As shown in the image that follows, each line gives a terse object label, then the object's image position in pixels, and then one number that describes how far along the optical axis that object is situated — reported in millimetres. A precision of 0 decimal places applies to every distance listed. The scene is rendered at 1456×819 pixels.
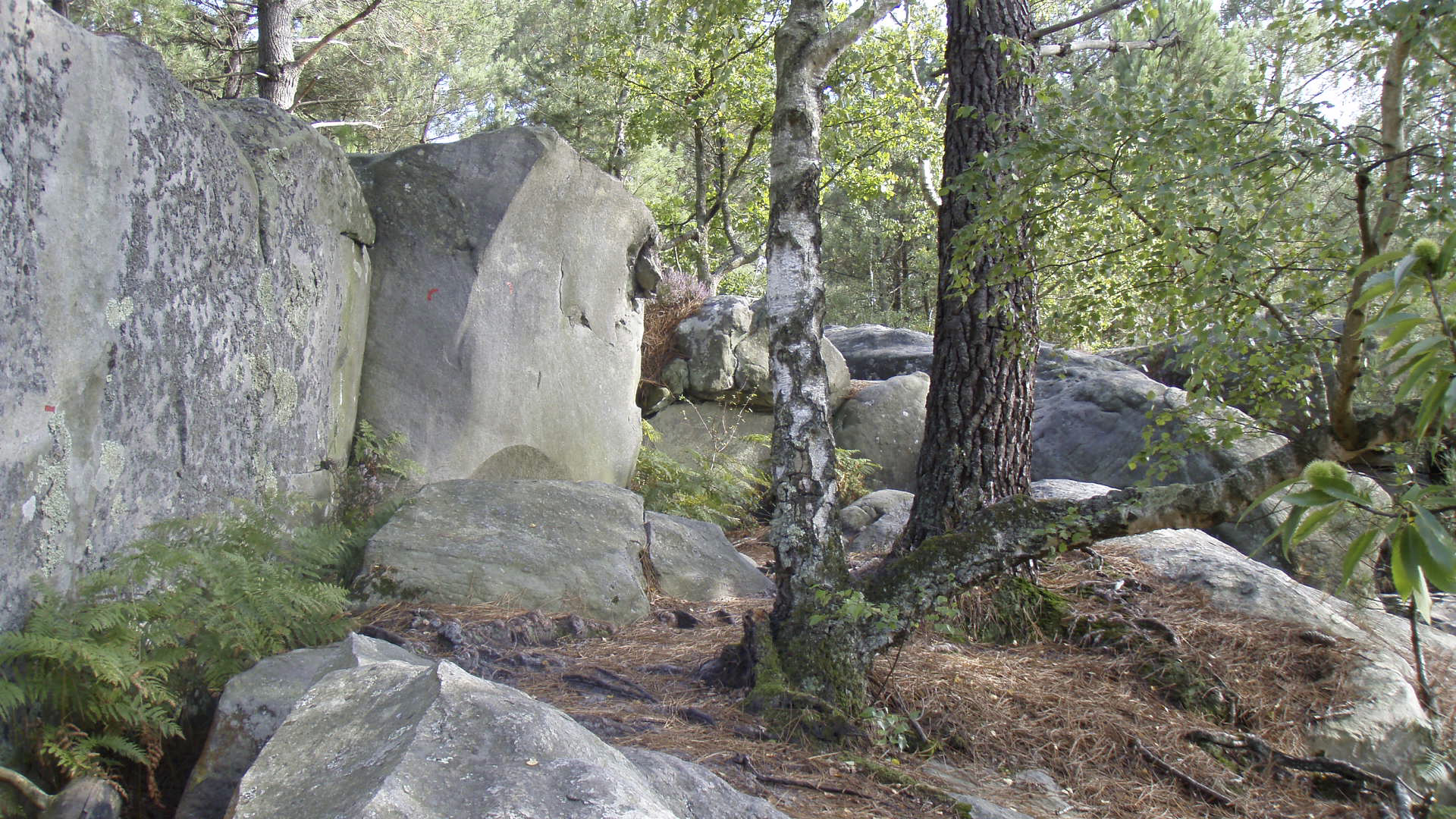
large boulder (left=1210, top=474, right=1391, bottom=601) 5547
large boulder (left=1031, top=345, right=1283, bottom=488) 7758
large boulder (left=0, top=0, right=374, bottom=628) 2906
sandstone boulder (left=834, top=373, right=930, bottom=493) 9422
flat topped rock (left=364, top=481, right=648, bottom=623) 4594
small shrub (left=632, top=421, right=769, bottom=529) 7887
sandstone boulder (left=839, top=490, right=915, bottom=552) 6684
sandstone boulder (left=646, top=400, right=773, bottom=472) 9305
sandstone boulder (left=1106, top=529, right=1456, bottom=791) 3984
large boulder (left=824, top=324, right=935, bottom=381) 11000
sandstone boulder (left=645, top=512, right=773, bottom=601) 5574
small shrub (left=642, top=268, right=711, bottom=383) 9703
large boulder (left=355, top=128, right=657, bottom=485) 6277
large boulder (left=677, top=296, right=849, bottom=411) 9516
